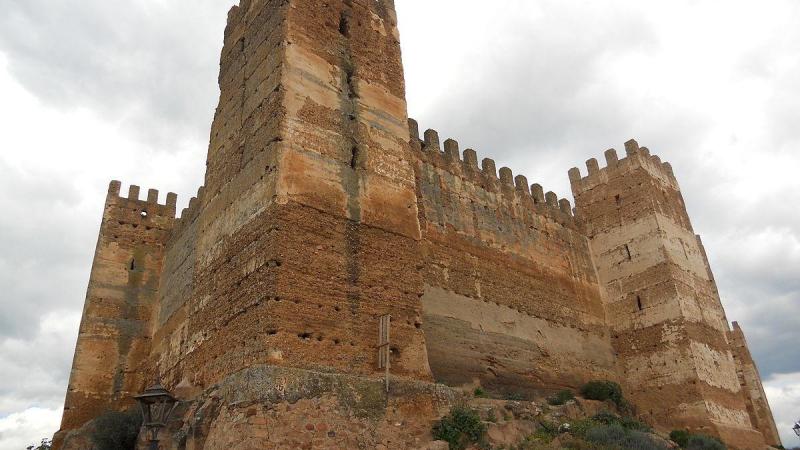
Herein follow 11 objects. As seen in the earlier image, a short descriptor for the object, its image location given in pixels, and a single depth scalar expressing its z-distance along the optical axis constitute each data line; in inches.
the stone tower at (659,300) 737.6
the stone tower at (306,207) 437.7
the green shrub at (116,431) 593.3
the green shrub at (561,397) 644.7
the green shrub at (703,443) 635.5
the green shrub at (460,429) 434.6
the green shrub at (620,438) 518.9
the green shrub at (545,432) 502.9
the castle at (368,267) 447.8
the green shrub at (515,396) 609.4
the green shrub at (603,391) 692.1
